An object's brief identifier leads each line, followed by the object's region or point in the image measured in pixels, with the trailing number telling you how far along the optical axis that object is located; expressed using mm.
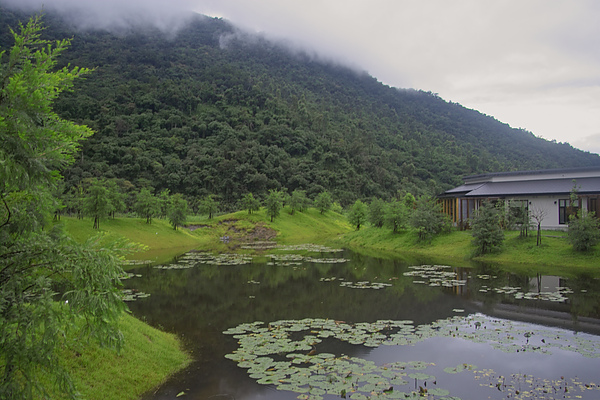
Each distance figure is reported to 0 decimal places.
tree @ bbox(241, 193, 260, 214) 77000
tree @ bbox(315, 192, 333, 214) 89312
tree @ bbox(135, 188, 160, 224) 57656
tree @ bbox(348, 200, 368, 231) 66856
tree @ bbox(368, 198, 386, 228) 58094
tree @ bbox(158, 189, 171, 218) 61438
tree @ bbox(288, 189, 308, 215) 84062
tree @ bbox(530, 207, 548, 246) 41744
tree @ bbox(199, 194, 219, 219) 77125
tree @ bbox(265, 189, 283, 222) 75012
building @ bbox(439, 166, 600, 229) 40625
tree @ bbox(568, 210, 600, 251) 30812
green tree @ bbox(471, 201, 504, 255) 35875
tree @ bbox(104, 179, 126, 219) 52450
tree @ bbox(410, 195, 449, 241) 44750
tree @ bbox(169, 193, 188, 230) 60125
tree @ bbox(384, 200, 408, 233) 50750
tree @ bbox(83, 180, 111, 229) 47094
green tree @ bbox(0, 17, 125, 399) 5750
